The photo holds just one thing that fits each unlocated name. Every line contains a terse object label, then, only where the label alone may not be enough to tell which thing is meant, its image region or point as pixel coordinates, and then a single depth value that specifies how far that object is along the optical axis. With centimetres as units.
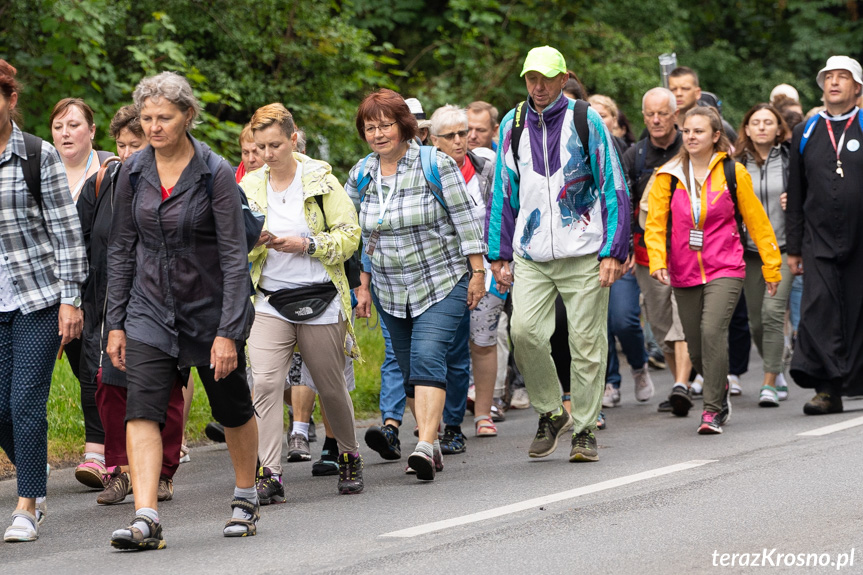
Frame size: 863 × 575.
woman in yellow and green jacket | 1354
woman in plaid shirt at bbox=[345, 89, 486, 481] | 1466
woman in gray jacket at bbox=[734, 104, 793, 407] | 2080
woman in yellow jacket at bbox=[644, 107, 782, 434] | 1752
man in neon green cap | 1510
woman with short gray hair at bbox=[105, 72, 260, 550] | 1115
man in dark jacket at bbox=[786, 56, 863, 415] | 1877
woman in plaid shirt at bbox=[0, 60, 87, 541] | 1208
